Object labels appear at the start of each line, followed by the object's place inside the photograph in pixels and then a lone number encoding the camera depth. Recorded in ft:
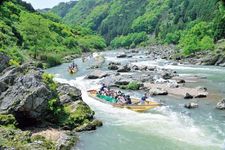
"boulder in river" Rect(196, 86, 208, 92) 129.93
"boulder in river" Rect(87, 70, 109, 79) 171.01
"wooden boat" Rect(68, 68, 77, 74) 191.19
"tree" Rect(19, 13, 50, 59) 245.95
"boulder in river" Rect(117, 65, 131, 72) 191.67
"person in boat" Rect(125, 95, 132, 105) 104.75
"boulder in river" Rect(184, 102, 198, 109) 103.86
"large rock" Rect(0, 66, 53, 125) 75.54
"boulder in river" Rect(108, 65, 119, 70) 203.18
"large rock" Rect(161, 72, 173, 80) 162.75
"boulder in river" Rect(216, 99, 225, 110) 101.30
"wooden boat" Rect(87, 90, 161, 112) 101.18
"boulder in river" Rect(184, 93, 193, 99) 118.53
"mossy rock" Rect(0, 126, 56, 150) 58.04
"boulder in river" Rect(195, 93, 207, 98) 119.36
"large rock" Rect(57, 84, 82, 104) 94.50
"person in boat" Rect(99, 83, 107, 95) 117.99
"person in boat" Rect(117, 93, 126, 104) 106.46
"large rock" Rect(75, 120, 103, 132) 80.45
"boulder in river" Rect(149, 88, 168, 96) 126.00
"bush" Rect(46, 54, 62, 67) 233.96
